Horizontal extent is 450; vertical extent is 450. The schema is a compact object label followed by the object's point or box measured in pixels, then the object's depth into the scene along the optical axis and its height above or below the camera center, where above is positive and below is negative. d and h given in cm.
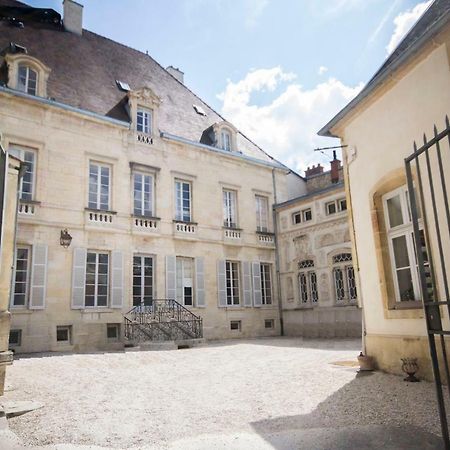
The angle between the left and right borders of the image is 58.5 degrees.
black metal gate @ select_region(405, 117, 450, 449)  469 +96
